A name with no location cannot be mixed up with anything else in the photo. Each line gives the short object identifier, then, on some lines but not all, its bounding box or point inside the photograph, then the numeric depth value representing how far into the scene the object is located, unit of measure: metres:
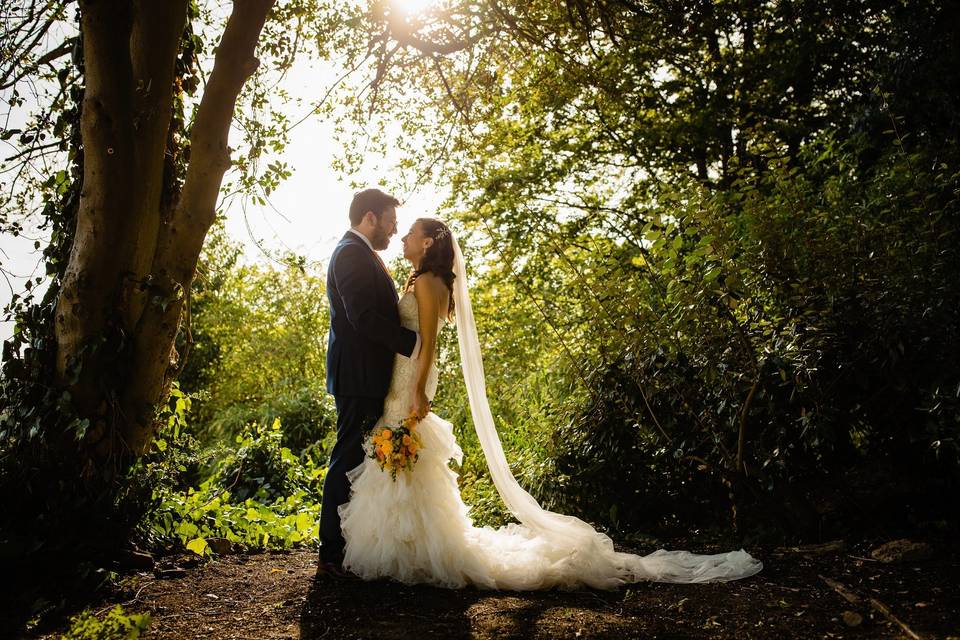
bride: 3.42
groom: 3.68
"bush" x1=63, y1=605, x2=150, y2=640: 2.38
